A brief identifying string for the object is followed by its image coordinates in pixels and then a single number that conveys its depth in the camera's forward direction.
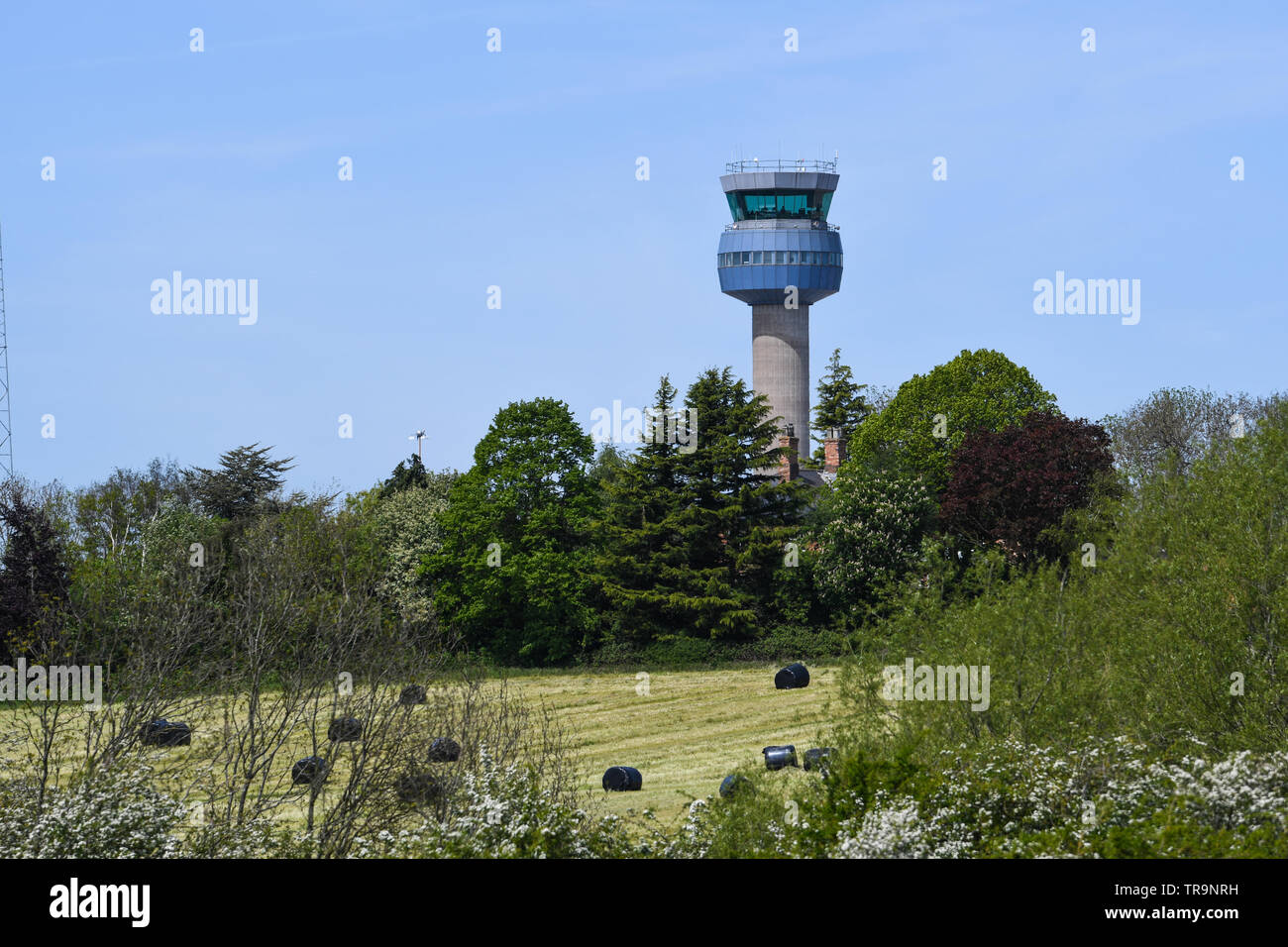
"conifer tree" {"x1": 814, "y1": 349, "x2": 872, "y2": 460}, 132.88
